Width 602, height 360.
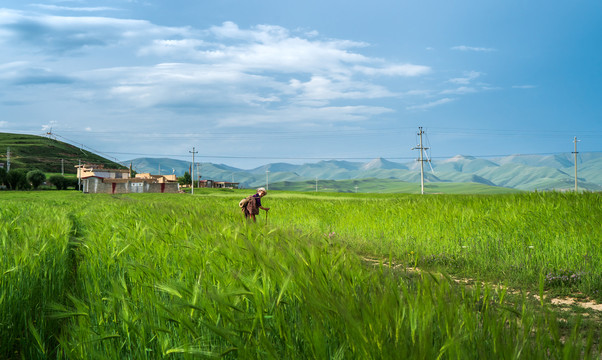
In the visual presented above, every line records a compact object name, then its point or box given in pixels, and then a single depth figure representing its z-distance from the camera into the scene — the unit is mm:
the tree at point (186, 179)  155050
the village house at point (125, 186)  83562
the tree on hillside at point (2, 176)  80000
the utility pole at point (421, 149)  80125
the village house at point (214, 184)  149875
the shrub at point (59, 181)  99425
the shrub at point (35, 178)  91569
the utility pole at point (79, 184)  99600
